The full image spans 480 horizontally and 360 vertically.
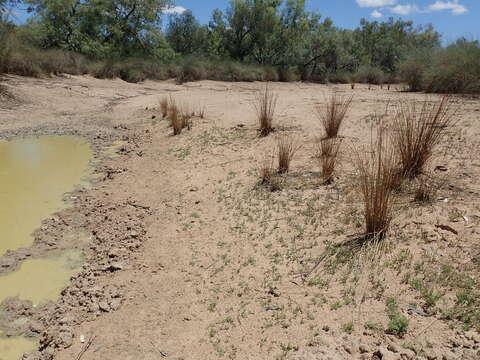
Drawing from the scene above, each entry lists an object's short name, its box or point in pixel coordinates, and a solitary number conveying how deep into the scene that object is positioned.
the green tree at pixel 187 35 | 25.34
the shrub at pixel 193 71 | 19.22
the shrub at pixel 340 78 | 23.03
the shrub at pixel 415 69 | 12.49
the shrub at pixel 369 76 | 23.30
